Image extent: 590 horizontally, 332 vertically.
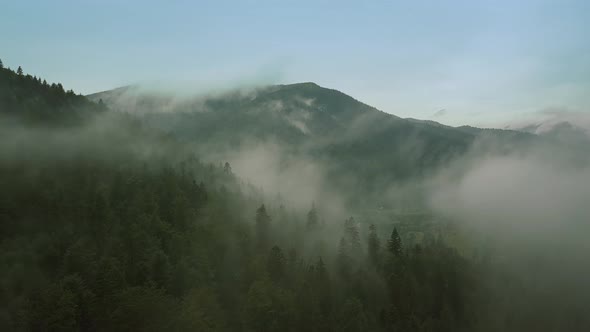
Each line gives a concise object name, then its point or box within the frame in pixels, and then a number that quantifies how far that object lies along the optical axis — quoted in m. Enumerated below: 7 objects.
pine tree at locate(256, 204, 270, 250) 144.49
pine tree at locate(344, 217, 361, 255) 153.62
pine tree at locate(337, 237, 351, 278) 141.00
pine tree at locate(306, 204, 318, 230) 168.62
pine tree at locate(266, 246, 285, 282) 123.38
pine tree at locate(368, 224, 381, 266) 154.00
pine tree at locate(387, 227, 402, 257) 151.61
